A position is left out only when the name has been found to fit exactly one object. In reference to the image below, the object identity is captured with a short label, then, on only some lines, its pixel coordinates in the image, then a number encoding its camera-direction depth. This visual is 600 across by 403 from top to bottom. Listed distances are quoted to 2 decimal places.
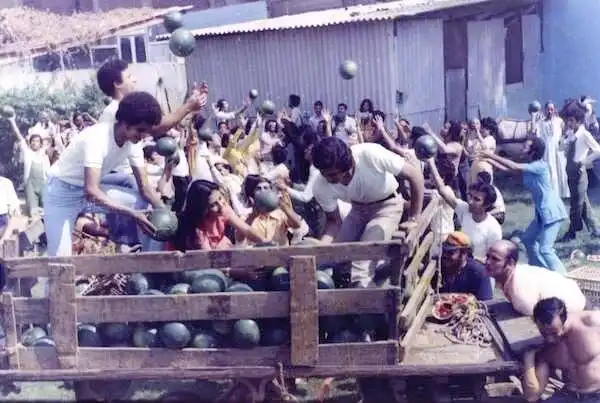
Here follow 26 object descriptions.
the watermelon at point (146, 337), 5.30
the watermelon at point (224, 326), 5.26
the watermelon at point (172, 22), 8.23
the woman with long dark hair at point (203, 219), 6.34
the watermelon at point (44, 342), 5.40
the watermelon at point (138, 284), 5.50
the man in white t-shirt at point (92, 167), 5.99
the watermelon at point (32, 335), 5.50
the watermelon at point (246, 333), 5.13
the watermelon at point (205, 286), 5.34
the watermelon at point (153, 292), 5.41
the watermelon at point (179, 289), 5.38
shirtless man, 5.20
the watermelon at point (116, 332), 5.38
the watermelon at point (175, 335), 5.17
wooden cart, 5.06
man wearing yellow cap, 6.88
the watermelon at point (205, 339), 5.25
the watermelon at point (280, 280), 5.26
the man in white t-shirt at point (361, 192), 5.74
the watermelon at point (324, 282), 5.32
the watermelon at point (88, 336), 5.36
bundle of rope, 5.49
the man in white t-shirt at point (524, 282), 5.96
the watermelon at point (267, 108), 12.85
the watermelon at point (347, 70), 12.80
